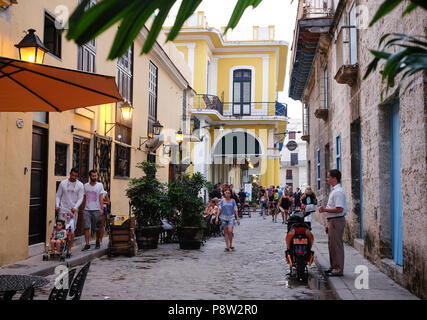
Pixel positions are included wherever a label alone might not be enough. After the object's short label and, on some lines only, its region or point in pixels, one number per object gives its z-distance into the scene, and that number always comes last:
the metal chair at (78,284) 3.81
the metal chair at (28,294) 3.36
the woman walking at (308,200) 9.34
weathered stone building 6.01
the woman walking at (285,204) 20.86
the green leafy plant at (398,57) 1.37
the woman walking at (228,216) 12.01
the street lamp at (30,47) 8.02
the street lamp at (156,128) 16.64
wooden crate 10.53
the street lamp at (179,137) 18.77
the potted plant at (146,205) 11.89
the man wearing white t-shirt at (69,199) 9.62
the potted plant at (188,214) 12.16
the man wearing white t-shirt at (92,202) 10.64
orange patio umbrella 5.45
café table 3.87
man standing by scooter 7.59
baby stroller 9.04
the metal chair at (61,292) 3.69
